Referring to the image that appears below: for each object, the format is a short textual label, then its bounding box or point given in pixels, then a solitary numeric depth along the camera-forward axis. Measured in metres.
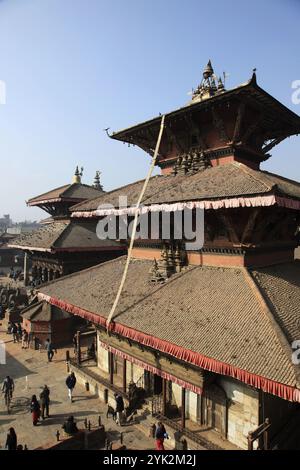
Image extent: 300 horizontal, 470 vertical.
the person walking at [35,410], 12.70
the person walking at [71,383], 14.51
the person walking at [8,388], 14.21
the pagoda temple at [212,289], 8.77
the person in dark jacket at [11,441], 10.77
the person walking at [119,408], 12.41
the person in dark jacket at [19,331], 23.39
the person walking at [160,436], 10.74
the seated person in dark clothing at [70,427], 11.45
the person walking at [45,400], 13.24
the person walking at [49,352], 19.33
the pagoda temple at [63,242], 24.95
